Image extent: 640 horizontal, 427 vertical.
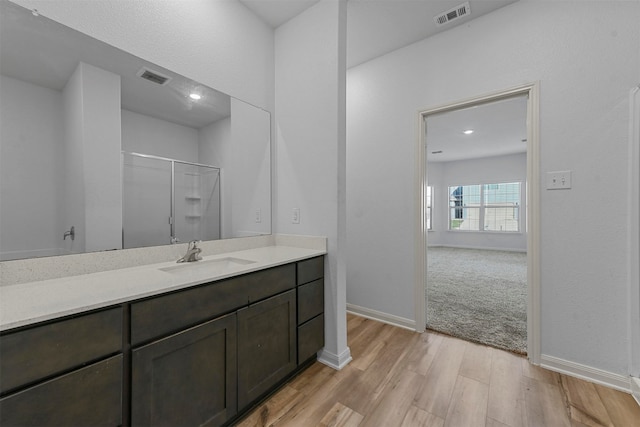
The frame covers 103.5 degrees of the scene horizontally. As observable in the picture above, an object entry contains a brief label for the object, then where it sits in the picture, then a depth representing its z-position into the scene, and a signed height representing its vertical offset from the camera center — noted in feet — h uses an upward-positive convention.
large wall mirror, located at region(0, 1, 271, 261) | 3.66 +1.17
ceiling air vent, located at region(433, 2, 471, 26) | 6.56 +5.35
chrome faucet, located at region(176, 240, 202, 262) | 5.06 -0.86
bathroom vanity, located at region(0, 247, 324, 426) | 2.48 -1.77
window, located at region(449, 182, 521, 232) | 23.80 +0.51
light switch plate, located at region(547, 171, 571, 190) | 5.79 +0.75
